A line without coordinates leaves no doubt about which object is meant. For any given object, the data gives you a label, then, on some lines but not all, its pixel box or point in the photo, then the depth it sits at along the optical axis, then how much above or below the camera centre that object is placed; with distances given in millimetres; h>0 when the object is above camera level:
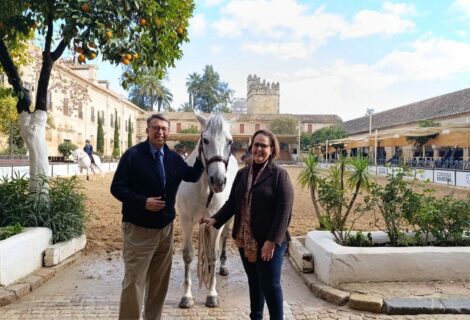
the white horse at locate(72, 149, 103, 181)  18422 -422
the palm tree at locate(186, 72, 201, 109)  71125 +12527
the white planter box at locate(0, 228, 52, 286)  4191 -1228
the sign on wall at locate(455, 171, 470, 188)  14711 -1088
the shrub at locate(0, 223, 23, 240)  4738 -1019
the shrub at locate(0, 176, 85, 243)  5379 -849
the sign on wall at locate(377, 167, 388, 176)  22353 -1184
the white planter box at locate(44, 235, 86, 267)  5047 -1416
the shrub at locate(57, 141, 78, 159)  28050 +178
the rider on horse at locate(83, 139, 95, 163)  18869 +24
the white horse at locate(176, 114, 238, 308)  3381 -478
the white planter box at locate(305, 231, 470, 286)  4352 -1296
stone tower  77250 +10599
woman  2863 -508
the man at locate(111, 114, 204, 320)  2930 -391
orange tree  4355 +1554
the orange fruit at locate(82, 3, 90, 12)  4234 +1598
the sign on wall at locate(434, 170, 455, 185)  15927 -1079
